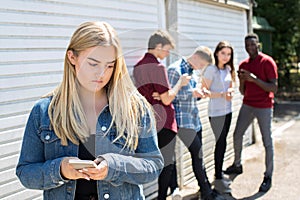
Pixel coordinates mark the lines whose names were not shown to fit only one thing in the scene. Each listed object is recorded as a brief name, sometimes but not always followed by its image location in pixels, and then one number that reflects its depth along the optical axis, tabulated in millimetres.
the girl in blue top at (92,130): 1514
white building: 2545
